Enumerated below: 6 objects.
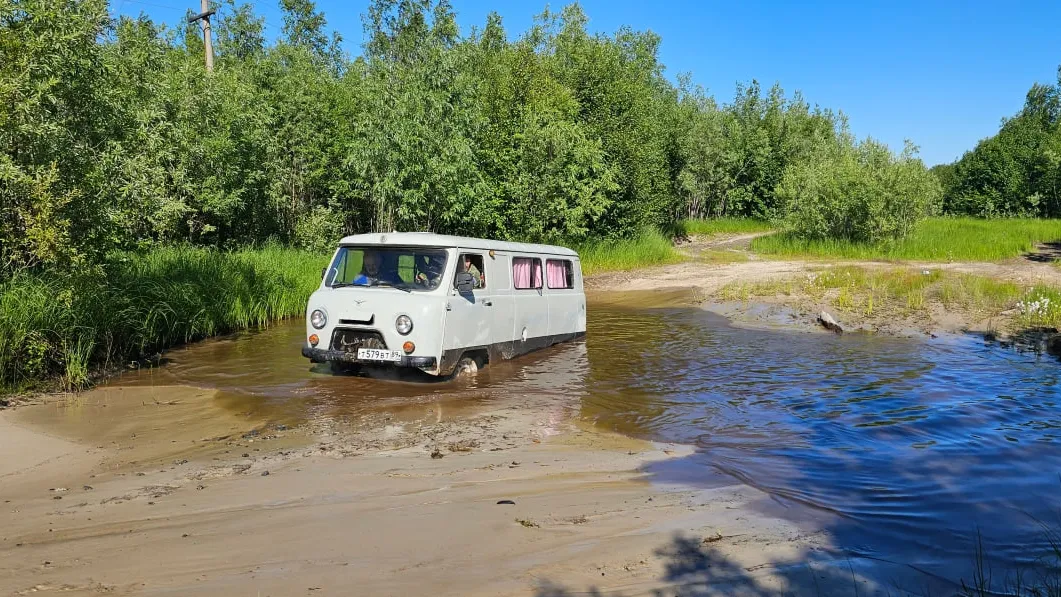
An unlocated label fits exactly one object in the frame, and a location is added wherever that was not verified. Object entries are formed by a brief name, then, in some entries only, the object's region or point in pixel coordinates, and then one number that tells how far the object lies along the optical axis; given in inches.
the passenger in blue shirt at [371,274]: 383.9
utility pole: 874.9
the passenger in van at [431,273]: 380.2
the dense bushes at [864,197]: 1184.8
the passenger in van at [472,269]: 403.2
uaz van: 363.3
